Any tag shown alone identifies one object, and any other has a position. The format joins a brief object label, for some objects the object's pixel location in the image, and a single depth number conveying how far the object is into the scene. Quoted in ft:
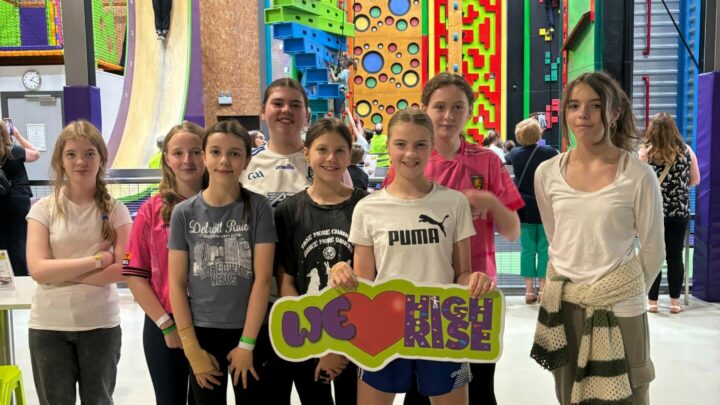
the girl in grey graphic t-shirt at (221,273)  5.79
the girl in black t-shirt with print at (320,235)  5.94
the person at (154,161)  26.10
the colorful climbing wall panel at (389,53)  37.99
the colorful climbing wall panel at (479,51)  37.55
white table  7.07
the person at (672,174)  14.03
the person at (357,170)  9.69
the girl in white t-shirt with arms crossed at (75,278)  6.80
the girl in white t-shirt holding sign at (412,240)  5.58
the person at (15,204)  14.30
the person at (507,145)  30.79
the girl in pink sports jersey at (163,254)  6.24
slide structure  27.76
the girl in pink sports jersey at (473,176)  6.18
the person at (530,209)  14.70
